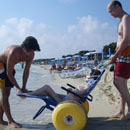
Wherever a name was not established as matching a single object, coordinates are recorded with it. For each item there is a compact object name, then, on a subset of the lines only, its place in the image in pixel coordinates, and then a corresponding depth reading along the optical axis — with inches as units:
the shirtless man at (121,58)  128.2
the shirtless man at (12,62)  131.4
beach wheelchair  115.0
